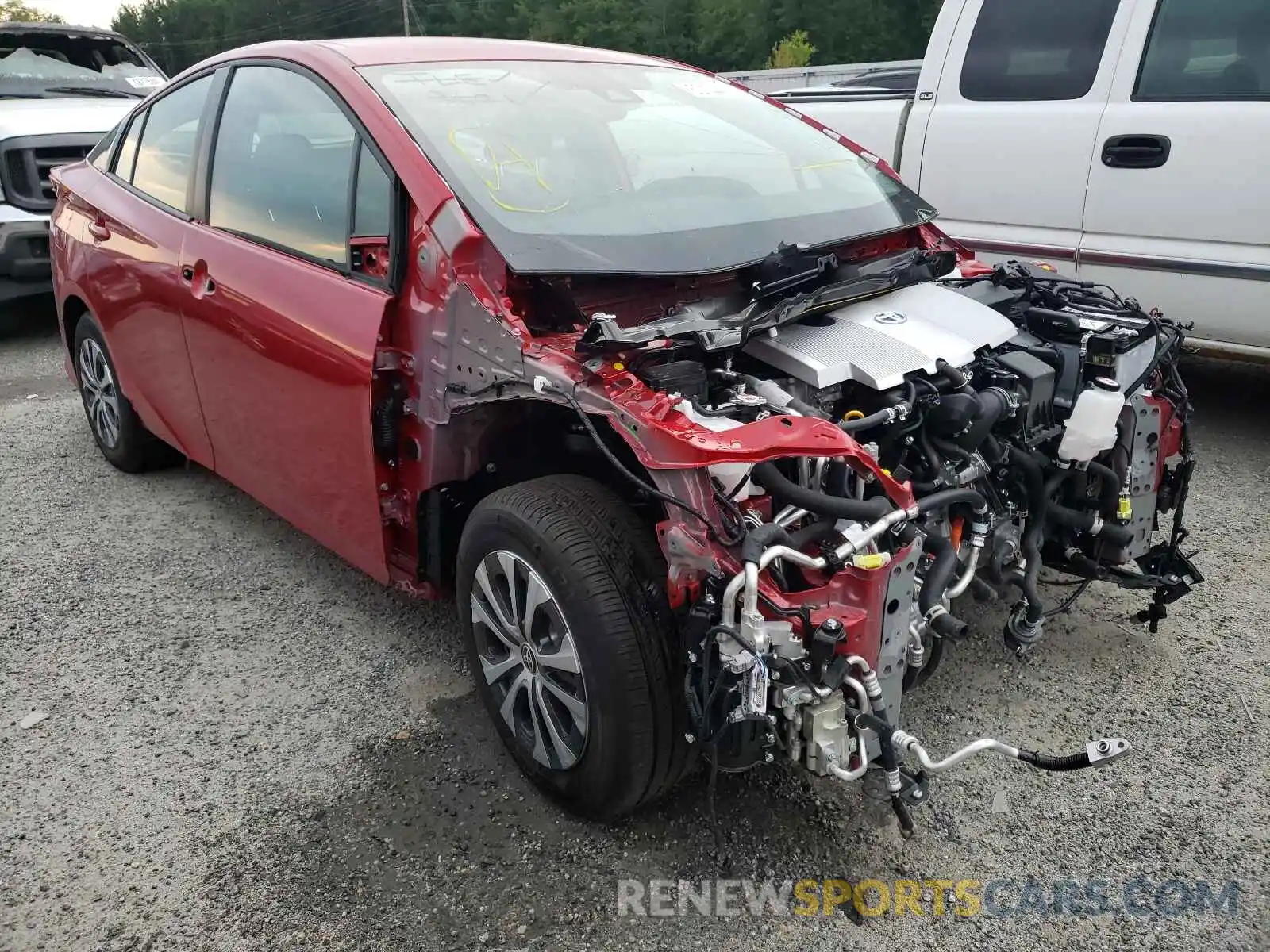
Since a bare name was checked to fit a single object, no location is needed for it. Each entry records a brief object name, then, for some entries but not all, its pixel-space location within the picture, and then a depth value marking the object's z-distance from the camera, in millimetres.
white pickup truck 4203
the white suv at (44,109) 6851
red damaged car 2074
